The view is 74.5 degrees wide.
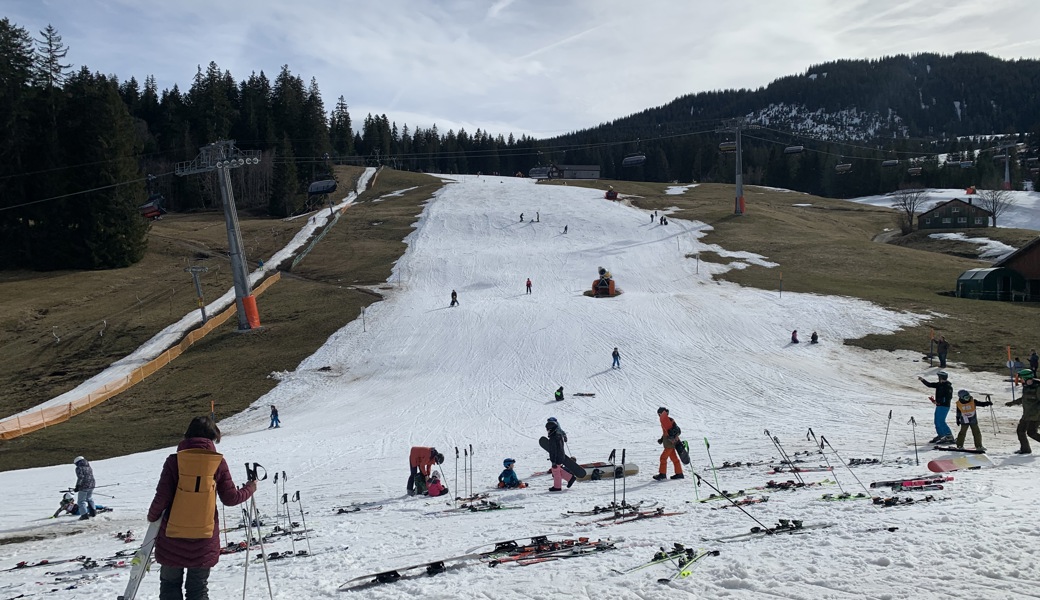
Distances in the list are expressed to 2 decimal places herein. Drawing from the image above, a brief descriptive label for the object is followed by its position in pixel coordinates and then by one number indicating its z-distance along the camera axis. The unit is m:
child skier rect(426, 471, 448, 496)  14.68
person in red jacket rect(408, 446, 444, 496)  14.90
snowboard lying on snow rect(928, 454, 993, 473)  12.99
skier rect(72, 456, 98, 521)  14.48
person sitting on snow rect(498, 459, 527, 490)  14.98
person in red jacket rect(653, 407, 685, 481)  14.28
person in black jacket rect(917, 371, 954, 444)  16.14
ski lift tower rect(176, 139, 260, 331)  43.84
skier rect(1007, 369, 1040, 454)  14.23
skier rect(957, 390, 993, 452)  14.84
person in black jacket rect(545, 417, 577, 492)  14.21
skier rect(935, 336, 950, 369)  30.00
